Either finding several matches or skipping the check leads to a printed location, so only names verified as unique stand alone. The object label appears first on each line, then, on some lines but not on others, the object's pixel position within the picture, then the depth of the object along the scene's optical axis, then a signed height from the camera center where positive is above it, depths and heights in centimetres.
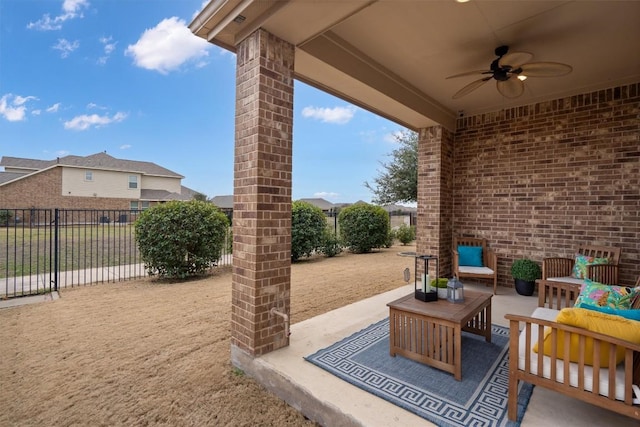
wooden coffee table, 224 -97
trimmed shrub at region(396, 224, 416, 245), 1155 -85
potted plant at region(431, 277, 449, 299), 281 -73
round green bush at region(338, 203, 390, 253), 942 -43
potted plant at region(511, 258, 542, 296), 444 -96
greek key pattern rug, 182 -126
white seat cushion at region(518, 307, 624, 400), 150 -90
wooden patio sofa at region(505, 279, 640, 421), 143 -89
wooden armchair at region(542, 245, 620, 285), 362 -73
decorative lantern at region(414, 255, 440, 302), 272 -75
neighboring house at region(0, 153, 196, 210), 1852 +211
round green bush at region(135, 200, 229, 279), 552 -49
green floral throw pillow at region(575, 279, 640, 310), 221 -67
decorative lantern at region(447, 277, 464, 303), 272 -75
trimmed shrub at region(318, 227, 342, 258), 875 -96
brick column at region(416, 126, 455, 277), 521 +35
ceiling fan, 286 +153
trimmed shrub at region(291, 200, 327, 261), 798 -44
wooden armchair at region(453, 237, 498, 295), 456 -85
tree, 1187 +162
